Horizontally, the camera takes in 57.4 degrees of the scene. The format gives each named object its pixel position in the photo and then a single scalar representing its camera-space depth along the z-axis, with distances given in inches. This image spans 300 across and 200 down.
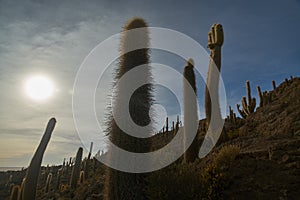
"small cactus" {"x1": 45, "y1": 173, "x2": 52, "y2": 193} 1135.9
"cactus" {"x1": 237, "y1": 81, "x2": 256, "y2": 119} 817.5
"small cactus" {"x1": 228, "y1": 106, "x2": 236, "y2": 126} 801.8
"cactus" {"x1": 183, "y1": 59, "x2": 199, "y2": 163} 499.2
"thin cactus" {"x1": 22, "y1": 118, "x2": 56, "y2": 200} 429.7
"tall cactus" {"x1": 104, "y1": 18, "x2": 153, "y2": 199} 260.4
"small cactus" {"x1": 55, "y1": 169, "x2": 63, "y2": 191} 1197.0
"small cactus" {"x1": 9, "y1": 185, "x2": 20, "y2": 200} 598.5
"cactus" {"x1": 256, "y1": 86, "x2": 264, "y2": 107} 874.1
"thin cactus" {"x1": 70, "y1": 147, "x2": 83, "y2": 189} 932.2
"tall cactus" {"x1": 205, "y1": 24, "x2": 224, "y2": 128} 565.6
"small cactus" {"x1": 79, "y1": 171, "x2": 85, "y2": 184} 977.4
